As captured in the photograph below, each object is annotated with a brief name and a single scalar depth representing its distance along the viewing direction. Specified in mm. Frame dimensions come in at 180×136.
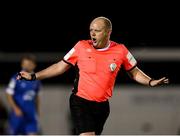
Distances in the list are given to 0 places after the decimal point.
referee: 14289
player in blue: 23953
